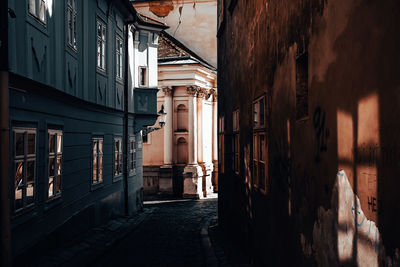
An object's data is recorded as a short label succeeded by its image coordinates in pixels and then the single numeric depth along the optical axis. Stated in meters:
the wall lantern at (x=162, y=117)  19.50
